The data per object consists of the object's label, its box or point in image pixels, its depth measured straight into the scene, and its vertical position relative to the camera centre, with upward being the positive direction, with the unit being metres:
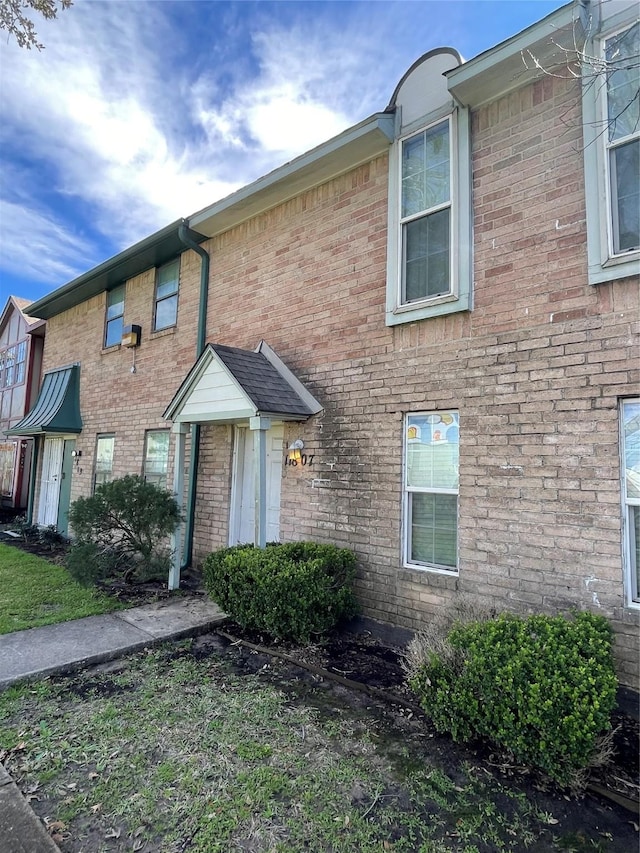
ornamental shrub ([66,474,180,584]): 6.79 -0.92
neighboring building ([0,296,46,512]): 15.49 +2.37
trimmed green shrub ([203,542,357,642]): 4.82 -1.31
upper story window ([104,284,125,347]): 10.51 +3.29
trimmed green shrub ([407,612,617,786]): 2.75 -1.37
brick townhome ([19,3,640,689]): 4.04 +1.37
